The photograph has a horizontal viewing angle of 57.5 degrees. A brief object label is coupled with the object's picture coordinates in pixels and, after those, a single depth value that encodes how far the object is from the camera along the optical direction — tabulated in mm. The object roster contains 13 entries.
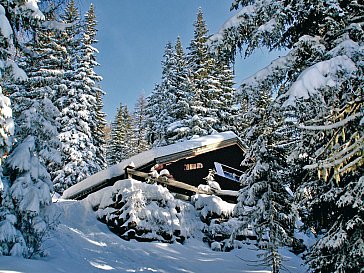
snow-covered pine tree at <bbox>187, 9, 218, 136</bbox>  30188
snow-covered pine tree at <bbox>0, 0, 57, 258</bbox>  7412
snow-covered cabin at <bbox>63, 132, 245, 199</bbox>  17797
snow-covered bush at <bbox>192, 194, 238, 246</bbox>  15109
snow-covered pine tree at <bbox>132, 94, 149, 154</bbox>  52312
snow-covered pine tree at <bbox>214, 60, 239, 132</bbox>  32844
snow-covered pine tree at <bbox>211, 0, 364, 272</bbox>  6508
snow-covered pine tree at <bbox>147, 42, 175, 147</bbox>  34125
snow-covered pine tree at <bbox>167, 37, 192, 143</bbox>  30516
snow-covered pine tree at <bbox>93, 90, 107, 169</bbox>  32531
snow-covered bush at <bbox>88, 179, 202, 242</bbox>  13406
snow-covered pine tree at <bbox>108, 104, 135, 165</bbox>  47500
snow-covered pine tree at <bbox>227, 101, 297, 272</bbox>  11031
